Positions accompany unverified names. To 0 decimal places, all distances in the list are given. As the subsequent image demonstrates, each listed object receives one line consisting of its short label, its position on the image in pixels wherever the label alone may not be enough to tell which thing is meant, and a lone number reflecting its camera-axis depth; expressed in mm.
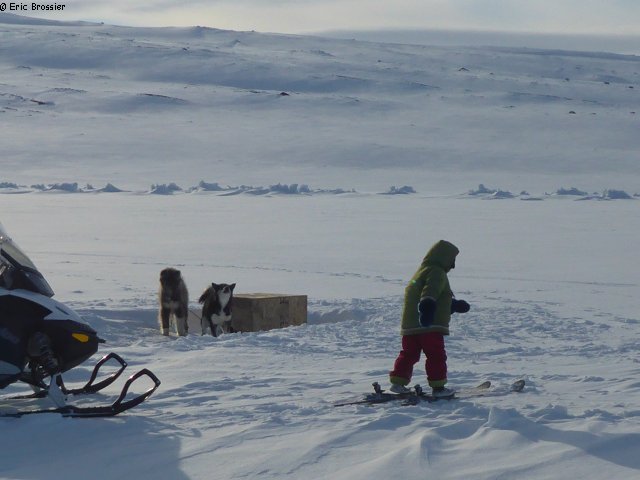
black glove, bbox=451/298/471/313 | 11969
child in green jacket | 11734
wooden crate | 19172
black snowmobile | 11039
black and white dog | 19031
